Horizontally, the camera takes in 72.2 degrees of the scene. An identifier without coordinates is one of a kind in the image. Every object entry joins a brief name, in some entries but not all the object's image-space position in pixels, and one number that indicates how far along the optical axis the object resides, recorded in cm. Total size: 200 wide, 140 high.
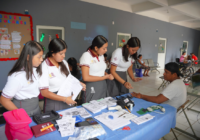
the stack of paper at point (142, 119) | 133
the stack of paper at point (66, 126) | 111
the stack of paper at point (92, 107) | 151
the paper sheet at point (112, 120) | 124
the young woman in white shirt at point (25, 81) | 120
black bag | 125
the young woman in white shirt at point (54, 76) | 146
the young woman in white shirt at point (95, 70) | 184
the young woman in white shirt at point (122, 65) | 216
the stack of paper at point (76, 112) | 142
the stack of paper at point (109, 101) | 168
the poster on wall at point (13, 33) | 379
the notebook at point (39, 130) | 109
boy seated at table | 179
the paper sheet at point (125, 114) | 140
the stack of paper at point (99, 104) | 161
